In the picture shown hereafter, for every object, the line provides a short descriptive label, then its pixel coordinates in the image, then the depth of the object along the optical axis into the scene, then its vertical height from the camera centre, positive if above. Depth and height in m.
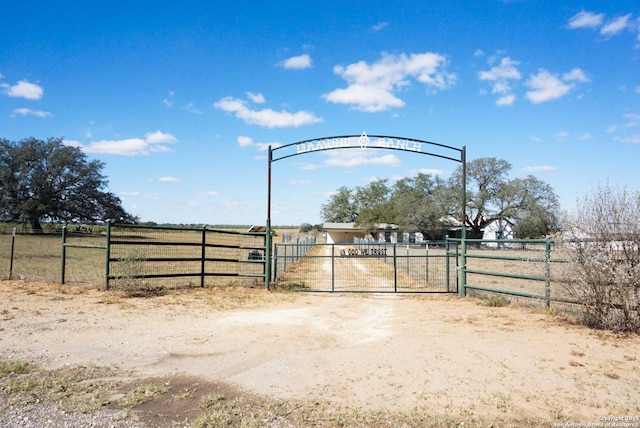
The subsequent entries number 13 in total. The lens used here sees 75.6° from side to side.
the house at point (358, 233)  64.88 -0.76
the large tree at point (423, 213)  57.97 +2.41
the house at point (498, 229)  58.34 +0.13
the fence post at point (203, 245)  12.17 -0.55
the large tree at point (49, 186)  49.38 +4.95
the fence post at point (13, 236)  12.93 -0.40
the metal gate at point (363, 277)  13.62 -2.10
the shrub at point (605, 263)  7.42 -0.59
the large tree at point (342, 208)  99.94 +4.91
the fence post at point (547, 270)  8.99 -0.86
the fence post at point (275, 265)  13.46 -1.26
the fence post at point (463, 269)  11.97 -1.14
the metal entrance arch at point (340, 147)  12.52 +2.41
